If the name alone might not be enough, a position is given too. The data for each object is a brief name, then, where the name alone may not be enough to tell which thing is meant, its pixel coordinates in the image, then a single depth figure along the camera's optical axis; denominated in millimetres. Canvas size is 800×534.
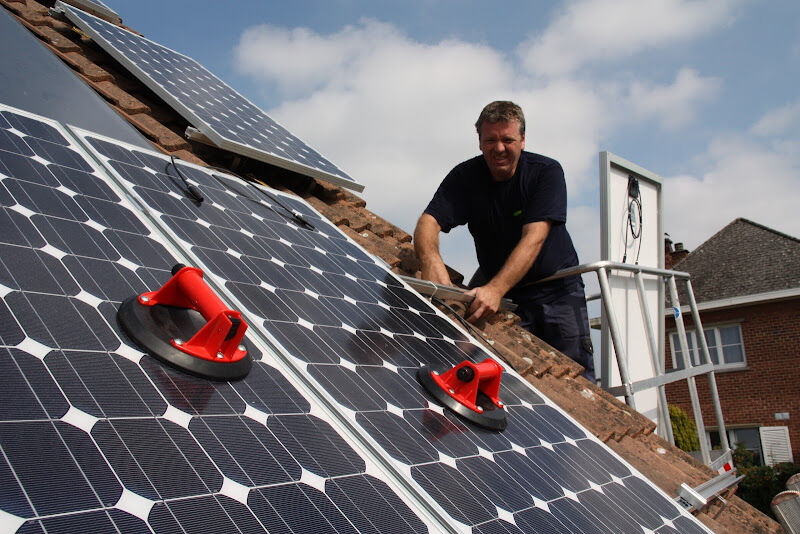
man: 5371
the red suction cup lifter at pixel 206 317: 1874
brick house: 23172
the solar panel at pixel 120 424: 1281
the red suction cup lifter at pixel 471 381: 2652
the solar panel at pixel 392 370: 2178
